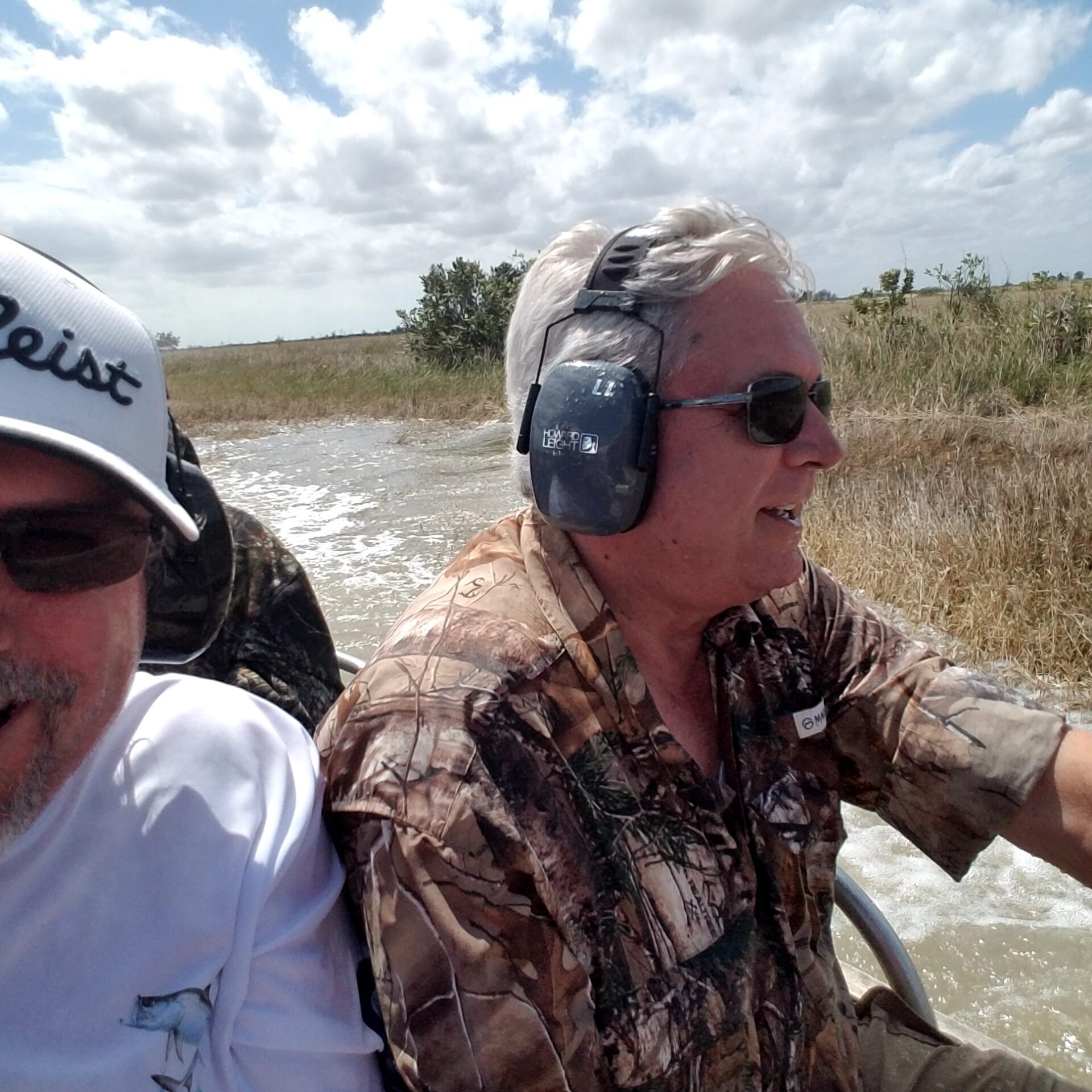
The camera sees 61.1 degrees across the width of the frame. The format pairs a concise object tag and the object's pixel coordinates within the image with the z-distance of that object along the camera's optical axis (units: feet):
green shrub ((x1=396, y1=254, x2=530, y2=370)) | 75.41
